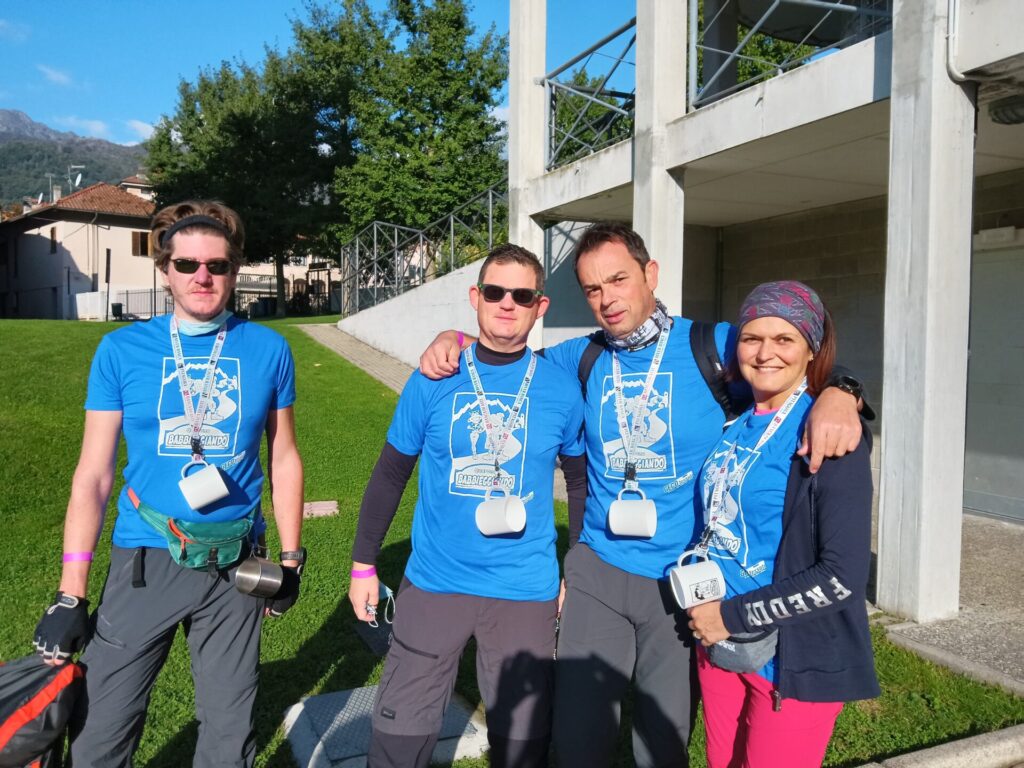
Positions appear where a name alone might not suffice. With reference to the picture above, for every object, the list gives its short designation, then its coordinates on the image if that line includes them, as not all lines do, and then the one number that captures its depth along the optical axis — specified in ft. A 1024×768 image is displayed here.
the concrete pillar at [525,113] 30.28
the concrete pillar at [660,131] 22.81
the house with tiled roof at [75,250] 130.41
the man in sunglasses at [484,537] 7.86
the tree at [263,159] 107.34
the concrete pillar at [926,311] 14.62
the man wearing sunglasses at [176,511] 7.59
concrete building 14.71
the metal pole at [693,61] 22.25
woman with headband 6.27
